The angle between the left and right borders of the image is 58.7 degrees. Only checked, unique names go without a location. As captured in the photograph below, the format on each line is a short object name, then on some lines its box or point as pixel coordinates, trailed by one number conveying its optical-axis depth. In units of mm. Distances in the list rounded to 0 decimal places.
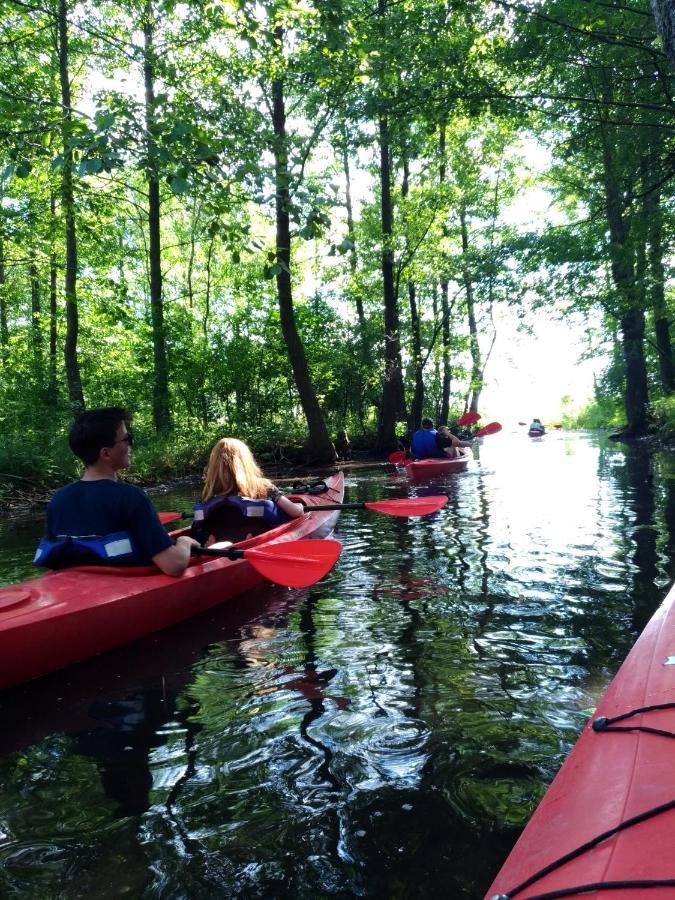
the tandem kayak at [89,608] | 3137
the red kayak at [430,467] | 11422
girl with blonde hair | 4930
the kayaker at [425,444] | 12047
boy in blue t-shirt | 3598
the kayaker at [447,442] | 12211
